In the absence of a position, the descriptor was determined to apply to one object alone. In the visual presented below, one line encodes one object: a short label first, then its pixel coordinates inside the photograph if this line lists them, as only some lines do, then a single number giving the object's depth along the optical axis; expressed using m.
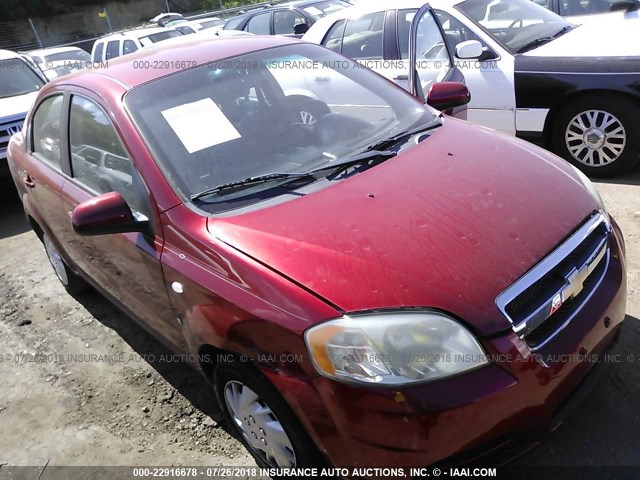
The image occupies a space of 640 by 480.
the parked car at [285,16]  10.05
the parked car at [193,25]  13.93
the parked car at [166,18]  18.00
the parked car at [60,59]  13.15
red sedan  1.76
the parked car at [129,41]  12.66
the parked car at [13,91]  6.50
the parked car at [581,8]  5.75
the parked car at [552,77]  4.42
